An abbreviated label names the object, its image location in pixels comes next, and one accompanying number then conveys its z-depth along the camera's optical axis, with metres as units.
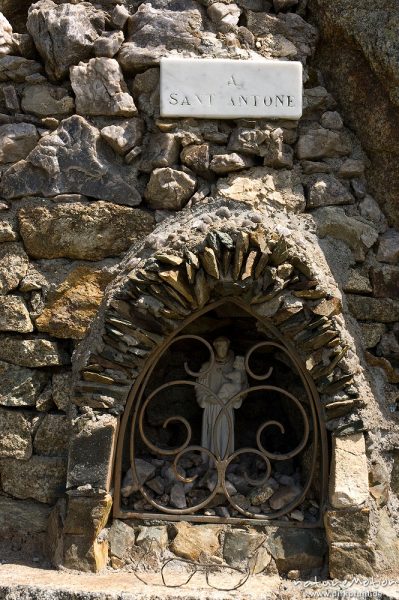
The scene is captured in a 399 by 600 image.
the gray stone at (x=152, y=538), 3.71
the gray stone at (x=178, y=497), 3.82
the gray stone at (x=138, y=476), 3.80
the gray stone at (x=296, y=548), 3.68
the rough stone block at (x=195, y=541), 3.71
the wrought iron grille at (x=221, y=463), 3.79
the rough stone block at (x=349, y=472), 3.59
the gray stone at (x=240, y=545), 3.70
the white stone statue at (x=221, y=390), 4.02
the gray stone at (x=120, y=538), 3.71
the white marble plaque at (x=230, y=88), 3.95
